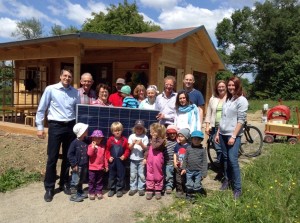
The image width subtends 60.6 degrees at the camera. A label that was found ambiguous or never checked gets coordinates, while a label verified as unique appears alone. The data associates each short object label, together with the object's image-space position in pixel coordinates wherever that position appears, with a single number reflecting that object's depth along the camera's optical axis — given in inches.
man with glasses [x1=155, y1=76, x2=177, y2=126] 161.5
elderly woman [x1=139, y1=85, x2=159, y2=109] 167.1
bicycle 240.1
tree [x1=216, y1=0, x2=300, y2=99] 1164.6
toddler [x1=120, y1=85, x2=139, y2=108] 173.7
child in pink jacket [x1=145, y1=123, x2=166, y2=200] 154.6
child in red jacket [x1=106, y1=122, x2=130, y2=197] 156.3
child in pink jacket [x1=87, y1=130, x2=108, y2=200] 153.6
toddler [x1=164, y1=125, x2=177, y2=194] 157.4
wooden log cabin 259.9
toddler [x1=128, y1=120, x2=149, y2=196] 159.1
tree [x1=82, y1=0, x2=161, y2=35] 1328.9
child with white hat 151.0
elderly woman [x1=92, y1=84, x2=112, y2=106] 171.0
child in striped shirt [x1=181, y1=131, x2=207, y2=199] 145.3
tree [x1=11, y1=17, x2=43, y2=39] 1791.4
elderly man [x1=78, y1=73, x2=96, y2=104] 160.1
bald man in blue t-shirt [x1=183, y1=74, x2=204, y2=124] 162.8
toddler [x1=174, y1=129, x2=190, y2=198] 153.5
